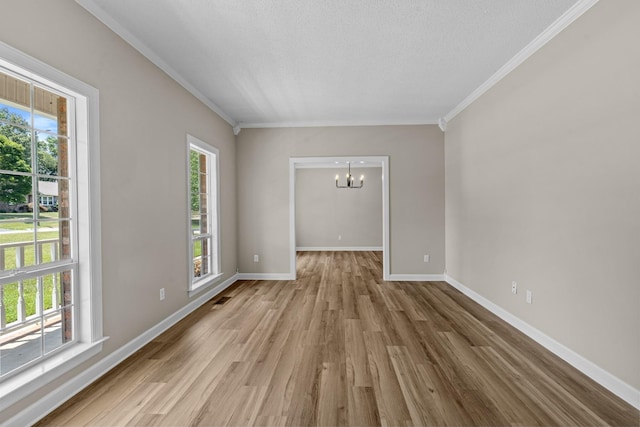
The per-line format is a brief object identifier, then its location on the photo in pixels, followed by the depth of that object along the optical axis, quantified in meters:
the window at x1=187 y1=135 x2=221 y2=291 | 3.94
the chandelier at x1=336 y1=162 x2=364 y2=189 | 8.50
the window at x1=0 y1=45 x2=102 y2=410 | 1.71
